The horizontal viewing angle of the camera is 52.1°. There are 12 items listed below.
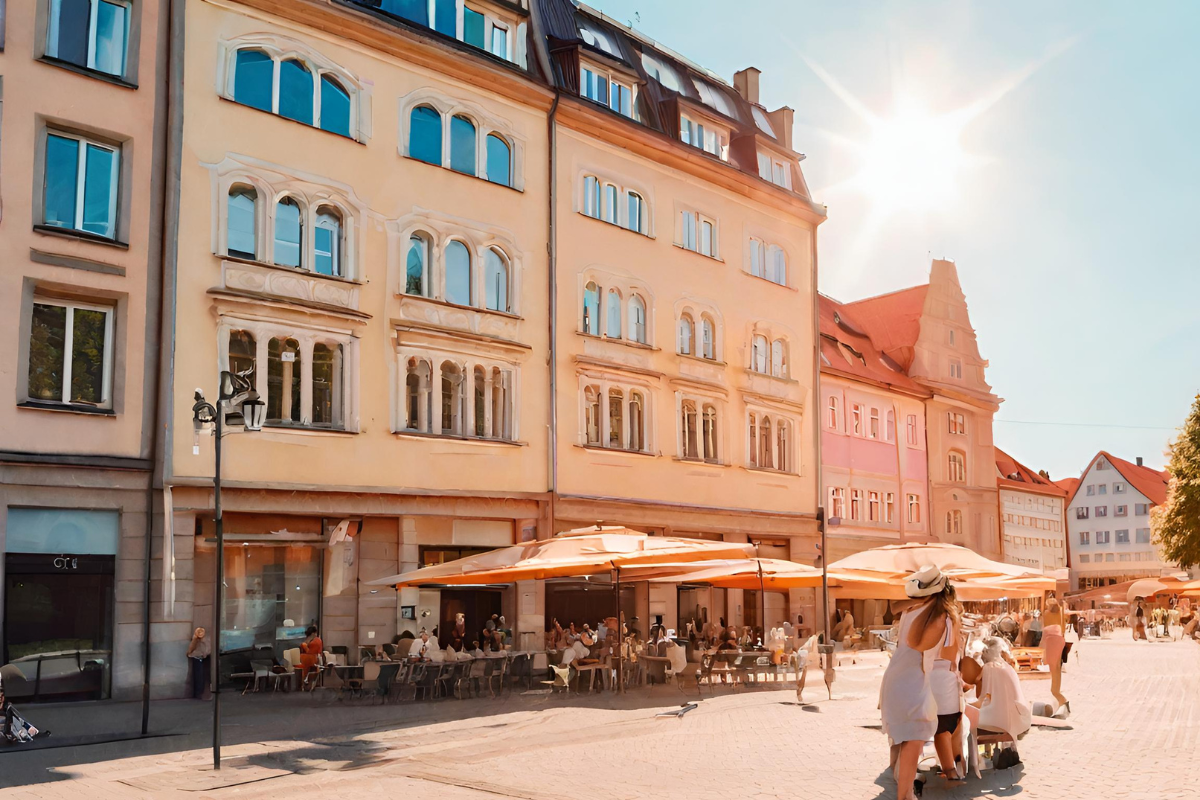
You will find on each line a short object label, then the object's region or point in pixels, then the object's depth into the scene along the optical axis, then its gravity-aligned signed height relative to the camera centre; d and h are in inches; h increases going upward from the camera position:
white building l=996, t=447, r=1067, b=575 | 3026.6 +109.9
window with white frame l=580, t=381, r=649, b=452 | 1246.9 +149.4
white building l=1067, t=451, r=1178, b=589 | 3954.2 +117.6
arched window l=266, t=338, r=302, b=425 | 968.3 +141.7
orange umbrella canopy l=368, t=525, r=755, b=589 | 794.8 +2.9
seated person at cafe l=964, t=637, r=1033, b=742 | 476.1 -55.1
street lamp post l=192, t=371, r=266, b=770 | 542.6 +73.4
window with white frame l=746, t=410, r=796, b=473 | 1486.2 +144.8
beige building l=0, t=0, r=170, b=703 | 835.4 +157.5
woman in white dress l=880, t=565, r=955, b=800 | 388.9 -38.6
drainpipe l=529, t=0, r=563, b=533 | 1181.7 +322.9
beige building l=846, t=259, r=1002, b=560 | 2064.5 +287.3
